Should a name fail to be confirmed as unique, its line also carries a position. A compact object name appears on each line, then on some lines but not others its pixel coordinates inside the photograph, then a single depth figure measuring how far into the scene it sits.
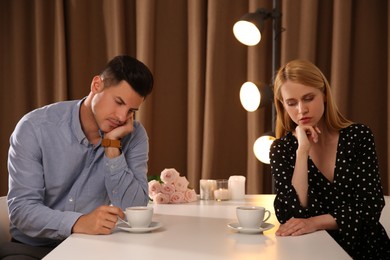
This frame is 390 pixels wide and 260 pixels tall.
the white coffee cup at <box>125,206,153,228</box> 1.40
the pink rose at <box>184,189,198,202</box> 2.00
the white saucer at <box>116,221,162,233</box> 1.38
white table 1.15
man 1.69
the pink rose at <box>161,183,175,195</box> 1.98
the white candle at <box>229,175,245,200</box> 2.11
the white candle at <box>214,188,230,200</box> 2.07
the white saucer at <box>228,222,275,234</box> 1.38
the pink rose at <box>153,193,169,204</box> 1.98
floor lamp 2.47
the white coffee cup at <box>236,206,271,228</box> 1.41
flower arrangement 1.98
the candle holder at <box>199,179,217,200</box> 2.09
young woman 1.65
